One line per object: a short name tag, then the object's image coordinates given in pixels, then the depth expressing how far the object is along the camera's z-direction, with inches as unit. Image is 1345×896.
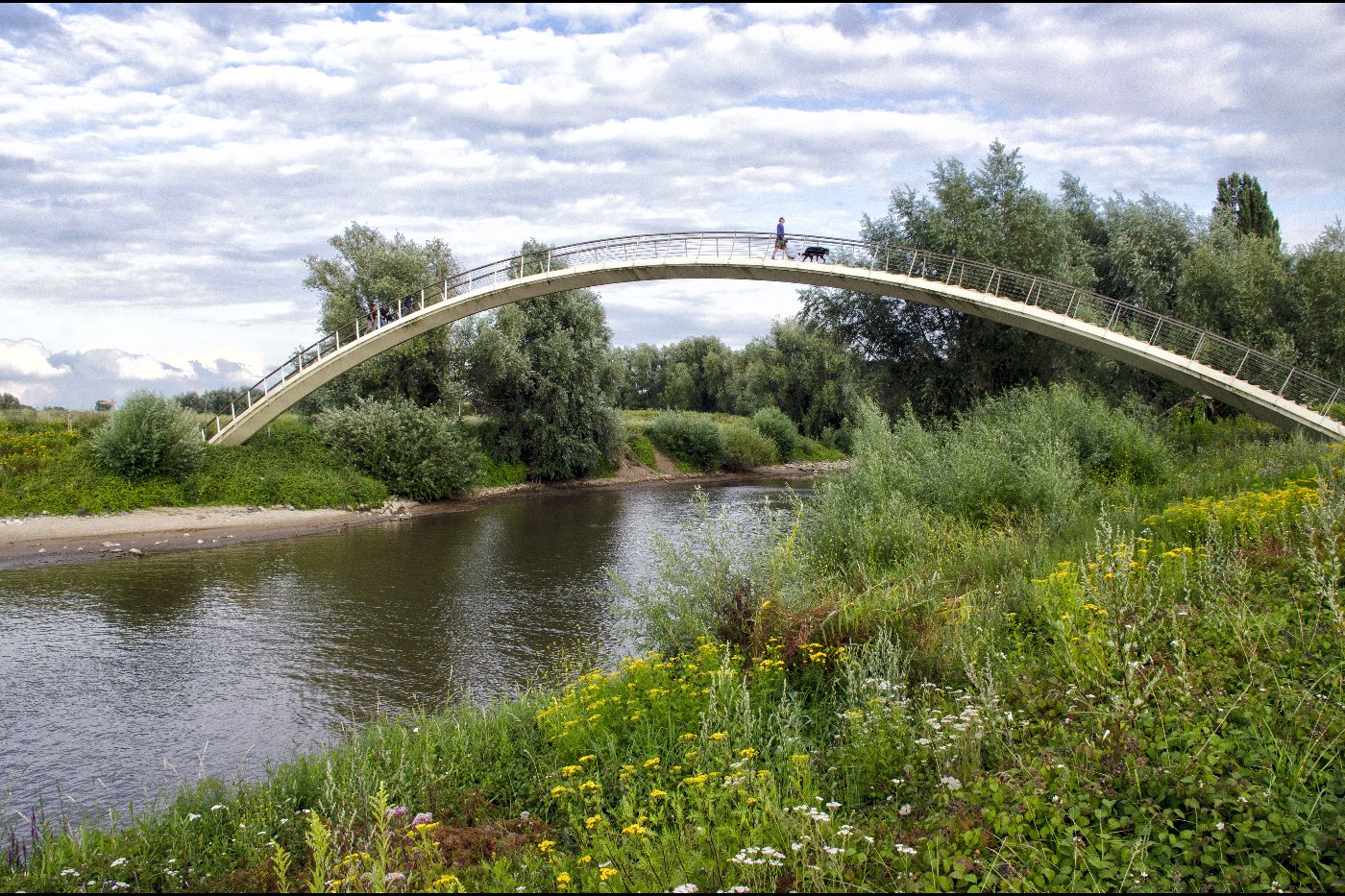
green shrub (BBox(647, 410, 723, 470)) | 1911.9
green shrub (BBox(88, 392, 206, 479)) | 1015.6
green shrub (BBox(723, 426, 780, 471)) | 1956.2
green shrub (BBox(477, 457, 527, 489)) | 1478.8
